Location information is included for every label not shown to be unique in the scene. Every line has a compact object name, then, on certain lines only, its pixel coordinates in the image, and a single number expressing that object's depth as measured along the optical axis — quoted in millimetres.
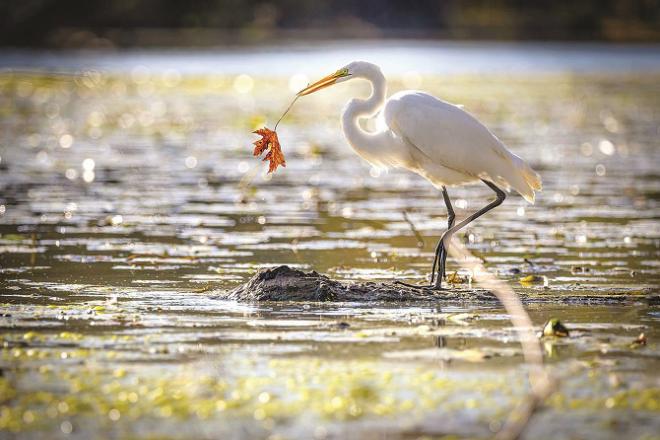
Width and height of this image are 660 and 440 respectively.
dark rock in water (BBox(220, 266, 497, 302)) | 19516
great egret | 22062
